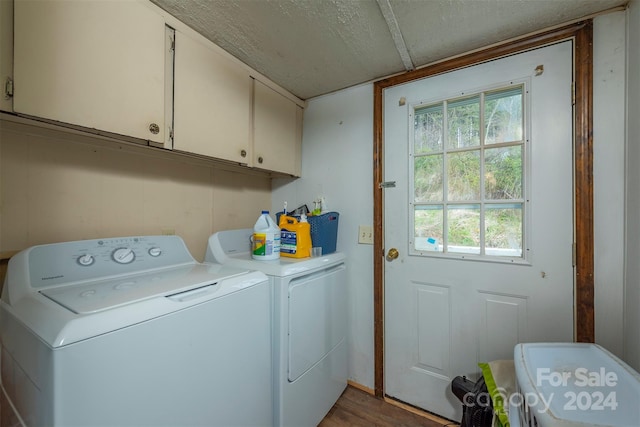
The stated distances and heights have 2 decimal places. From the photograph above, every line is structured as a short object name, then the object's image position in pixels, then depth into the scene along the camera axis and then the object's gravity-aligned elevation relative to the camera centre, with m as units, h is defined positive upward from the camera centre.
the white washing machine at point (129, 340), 0.64 -0.38
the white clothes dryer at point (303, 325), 1.24 -0.62
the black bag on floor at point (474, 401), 1.14 -0.89
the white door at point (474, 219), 1.25 -0.02
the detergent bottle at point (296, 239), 1.53 -0.15
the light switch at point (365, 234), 1.74 -0.13
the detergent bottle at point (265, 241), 1.43 -0.15
